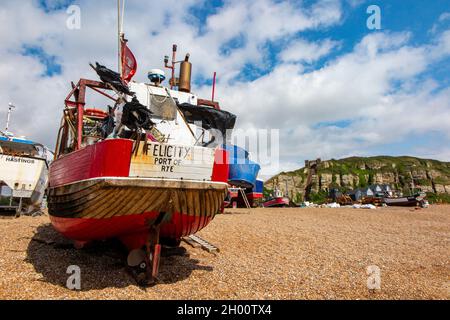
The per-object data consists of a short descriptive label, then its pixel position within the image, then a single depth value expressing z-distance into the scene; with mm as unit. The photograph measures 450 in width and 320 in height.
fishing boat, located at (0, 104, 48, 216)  12805
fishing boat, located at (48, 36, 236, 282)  4375
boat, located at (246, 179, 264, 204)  24281
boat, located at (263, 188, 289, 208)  27875
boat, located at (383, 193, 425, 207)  31975
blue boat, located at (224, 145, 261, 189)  18172
